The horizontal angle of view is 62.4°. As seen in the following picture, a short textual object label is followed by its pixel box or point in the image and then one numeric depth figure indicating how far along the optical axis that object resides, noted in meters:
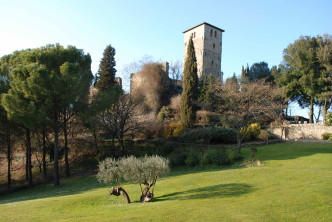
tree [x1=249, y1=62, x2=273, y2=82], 52.31
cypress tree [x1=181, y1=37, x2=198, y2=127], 31.33
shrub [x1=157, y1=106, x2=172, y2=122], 36.31
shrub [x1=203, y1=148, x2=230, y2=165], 19.23
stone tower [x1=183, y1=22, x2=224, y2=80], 53.53
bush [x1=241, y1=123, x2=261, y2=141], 28.55
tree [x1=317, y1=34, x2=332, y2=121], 33.28
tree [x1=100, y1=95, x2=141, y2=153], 25.88
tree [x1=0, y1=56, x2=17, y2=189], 20.11
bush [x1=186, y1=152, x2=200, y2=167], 20.44
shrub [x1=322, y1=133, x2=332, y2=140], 28.64
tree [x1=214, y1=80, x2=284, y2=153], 21.94
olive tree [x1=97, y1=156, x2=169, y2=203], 11.05
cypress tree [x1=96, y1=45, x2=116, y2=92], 34.84
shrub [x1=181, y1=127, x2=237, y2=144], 26.66
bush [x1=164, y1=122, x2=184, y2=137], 29.64
